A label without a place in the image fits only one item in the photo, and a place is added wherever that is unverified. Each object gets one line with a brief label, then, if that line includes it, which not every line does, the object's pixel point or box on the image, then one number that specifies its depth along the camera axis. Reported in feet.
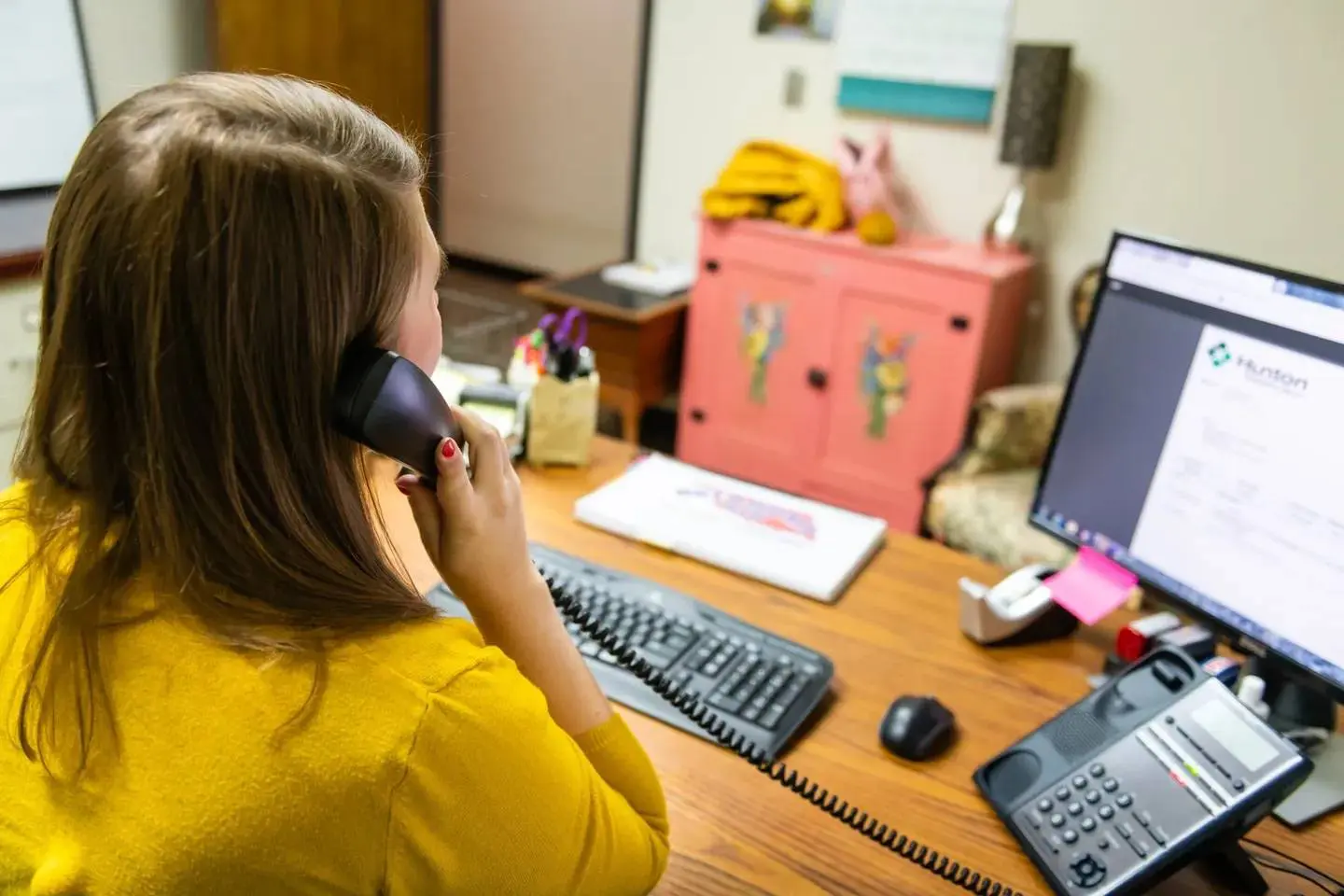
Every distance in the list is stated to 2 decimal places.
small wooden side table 10.16
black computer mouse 3.16
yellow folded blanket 9.73
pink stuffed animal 9.81
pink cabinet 9.09
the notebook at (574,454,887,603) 4.12
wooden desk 2.75
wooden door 10.49
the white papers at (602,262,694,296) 10.84
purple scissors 4.95
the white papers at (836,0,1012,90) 9.42
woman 1.87
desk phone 2.61
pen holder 4.83
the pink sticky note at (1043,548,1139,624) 3.68
